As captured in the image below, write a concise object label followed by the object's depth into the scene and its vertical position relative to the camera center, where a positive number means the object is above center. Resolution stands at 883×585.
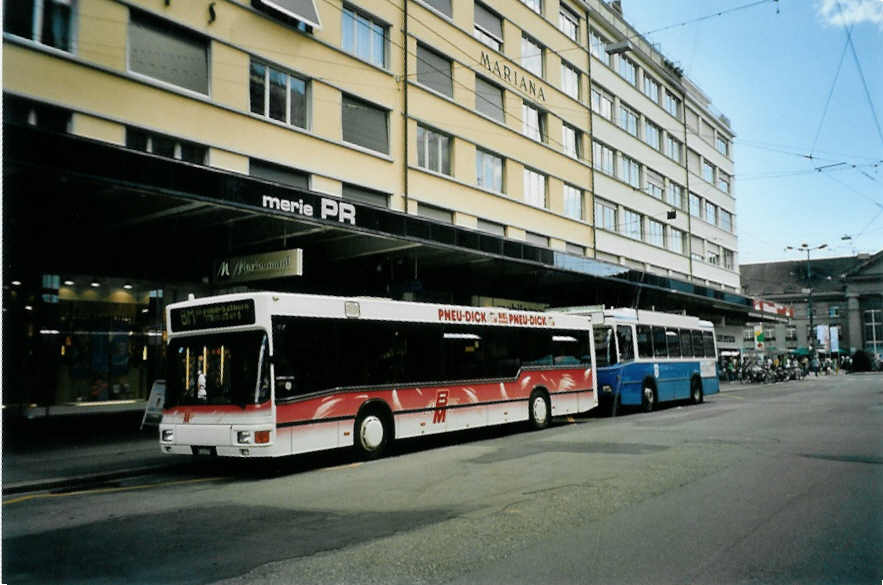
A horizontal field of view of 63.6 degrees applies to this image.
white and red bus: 10.64 -0.41
